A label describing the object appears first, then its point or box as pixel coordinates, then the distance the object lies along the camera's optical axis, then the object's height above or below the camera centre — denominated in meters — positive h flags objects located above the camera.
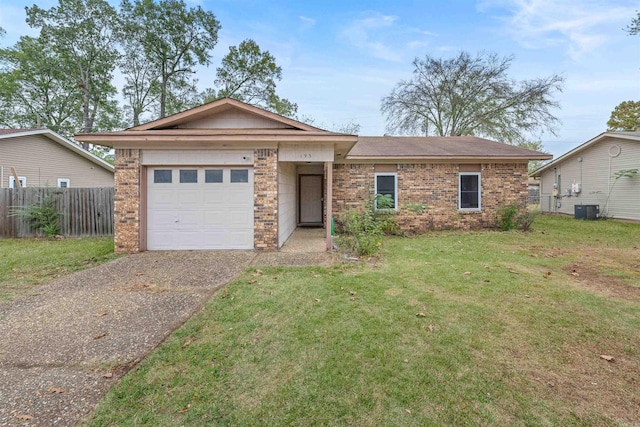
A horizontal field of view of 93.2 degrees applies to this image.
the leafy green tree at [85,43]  22.33 +12.22
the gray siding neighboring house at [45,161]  13.09 +2.11
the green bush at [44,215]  10.10 -0.39
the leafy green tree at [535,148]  35.23 +6.86
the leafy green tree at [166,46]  23.34 +12.56
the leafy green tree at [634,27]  12.23 +7.30
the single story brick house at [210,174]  7.42 +0.77
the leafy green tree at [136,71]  23.38 +10.70
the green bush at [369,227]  7.40 -0.66
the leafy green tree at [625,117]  27.48 +8.21
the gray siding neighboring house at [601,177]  13.77 +1.47
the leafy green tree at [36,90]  22.33 +8.76
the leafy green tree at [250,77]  24.39 +10.31
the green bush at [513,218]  11.20 -0.49
